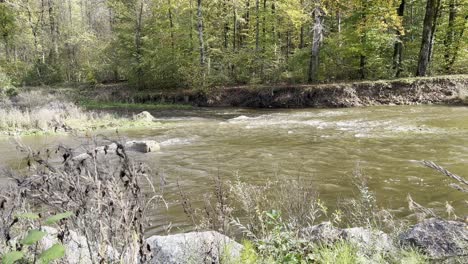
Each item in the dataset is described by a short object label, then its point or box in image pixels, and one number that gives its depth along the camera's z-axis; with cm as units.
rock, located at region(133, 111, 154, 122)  1680
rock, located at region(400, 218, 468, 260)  372
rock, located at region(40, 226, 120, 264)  300
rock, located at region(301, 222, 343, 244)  384
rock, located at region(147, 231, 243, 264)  331
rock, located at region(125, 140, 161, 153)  1073
